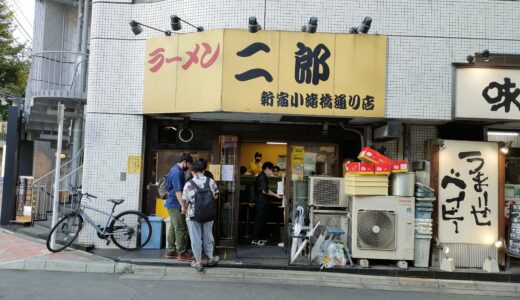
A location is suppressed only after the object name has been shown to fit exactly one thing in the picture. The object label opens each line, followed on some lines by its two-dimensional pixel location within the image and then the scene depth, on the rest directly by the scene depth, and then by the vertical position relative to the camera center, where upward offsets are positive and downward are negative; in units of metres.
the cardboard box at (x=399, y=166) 7.89 +0.15
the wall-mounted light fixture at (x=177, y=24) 8.09 +2.80
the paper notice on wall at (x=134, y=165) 9.04 -0.03
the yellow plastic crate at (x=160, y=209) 9.41 -1.00
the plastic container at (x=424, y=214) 8.05 -0.76
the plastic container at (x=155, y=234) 8.91 -1.48
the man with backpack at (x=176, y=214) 8.02 -0.95
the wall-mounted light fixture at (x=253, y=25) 7.80 +2.73
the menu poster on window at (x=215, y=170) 9.49 -0.07
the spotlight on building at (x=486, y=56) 7.96 +2.33
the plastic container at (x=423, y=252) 8.00 -1.48
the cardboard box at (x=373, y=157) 8.02 +0.32
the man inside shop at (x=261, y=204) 9.90 -0.86
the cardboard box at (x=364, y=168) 7.98 +0.09
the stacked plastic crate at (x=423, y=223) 8.00 -0.92
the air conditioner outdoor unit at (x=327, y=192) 8.66 -0.44
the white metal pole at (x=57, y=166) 8.49 -0.12
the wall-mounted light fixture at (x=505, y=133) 9.62 +1.04
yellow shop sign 8.05 +1.87
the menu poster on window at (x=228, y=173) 9.58 -0.12
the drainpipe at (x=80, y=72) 12.50 +2.70
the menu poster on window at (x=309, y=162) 9.83 +0.20
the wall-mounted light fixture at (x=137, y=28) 8.51 +2.82
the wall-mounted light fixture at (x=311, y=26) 7.84 +2.79
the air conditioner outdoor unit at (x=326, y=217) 8.64 -0.96
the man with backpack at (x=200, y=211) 7.46 -0.80
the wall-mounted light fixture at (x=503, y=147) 8.20 +0.61
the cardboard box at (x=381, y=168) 7.96 +0.10
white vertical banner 8.16 -0.31
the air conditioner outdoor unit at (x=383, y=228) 7.94 -1.04
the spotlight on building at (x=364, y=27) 7.91 +2.83
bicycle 8.68 -1.36
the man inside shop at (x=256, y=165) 11.55 +0.10
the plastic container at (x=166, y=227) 8.87 -1.34
